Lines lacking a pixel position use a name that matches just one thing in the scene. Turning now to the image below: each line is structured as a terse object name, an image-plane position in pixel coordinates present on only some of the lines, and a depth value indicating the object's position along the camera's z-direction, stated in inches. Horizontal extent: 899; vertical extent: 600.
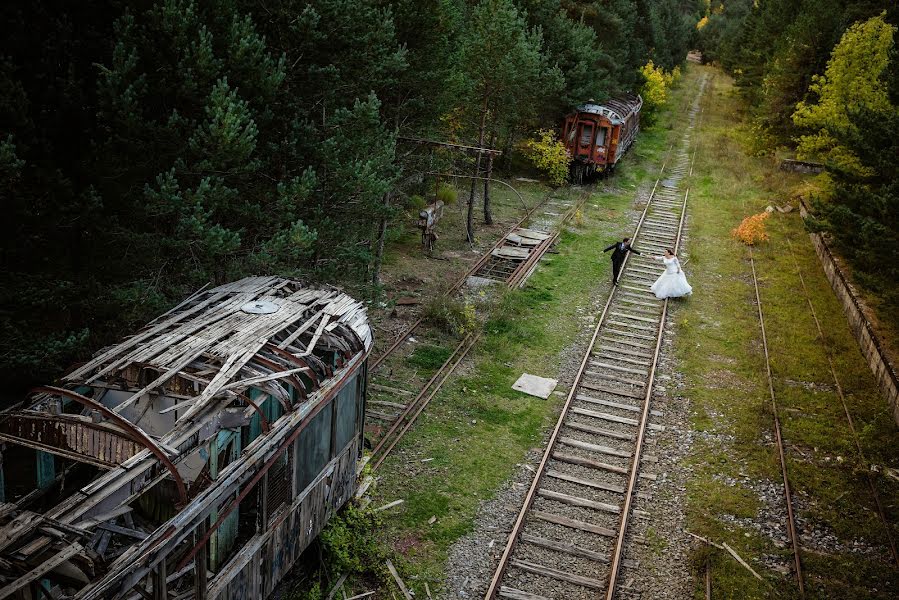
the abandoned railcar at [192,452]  204.1
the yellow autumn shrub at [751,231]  985.5
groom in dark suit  781.3
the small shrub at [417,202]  1007.1
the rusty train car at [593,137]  1200.8
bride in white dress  764.6
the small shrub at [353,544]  362.9
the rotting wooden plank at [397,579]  354.9
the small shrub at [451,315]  648.4
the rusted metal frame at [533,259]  785.6
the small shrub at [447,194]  1043.3
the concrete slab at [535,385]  563.1
